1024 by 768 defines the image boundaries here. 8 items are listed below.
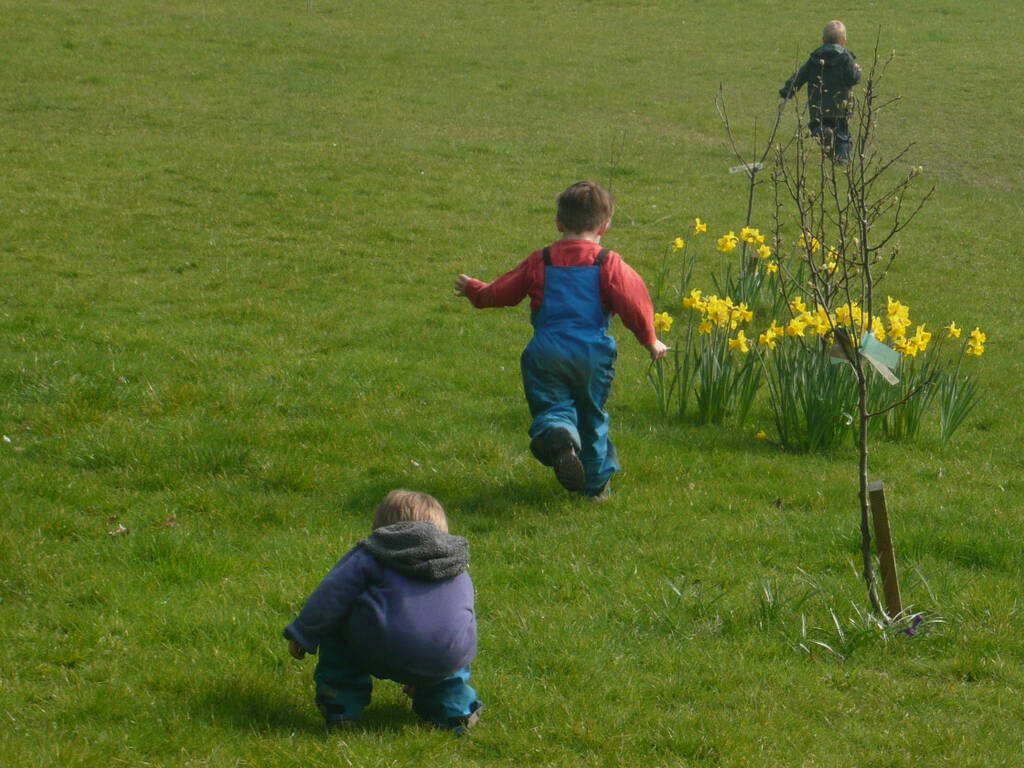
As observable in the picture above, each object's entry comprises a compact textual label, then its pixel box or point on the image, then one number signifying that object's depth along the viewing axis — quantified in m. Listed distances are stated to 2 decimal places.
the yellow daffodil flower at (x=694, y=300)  14.95
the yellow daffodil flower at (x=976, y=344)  14.58
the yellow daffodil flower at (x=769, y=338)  14.43
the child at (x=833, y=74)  32.22
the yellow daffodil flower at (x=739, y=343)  14.76
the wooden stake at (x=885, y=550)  9.14
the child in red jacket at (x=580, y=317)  12.32
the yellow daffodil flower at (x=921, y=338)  14.02
